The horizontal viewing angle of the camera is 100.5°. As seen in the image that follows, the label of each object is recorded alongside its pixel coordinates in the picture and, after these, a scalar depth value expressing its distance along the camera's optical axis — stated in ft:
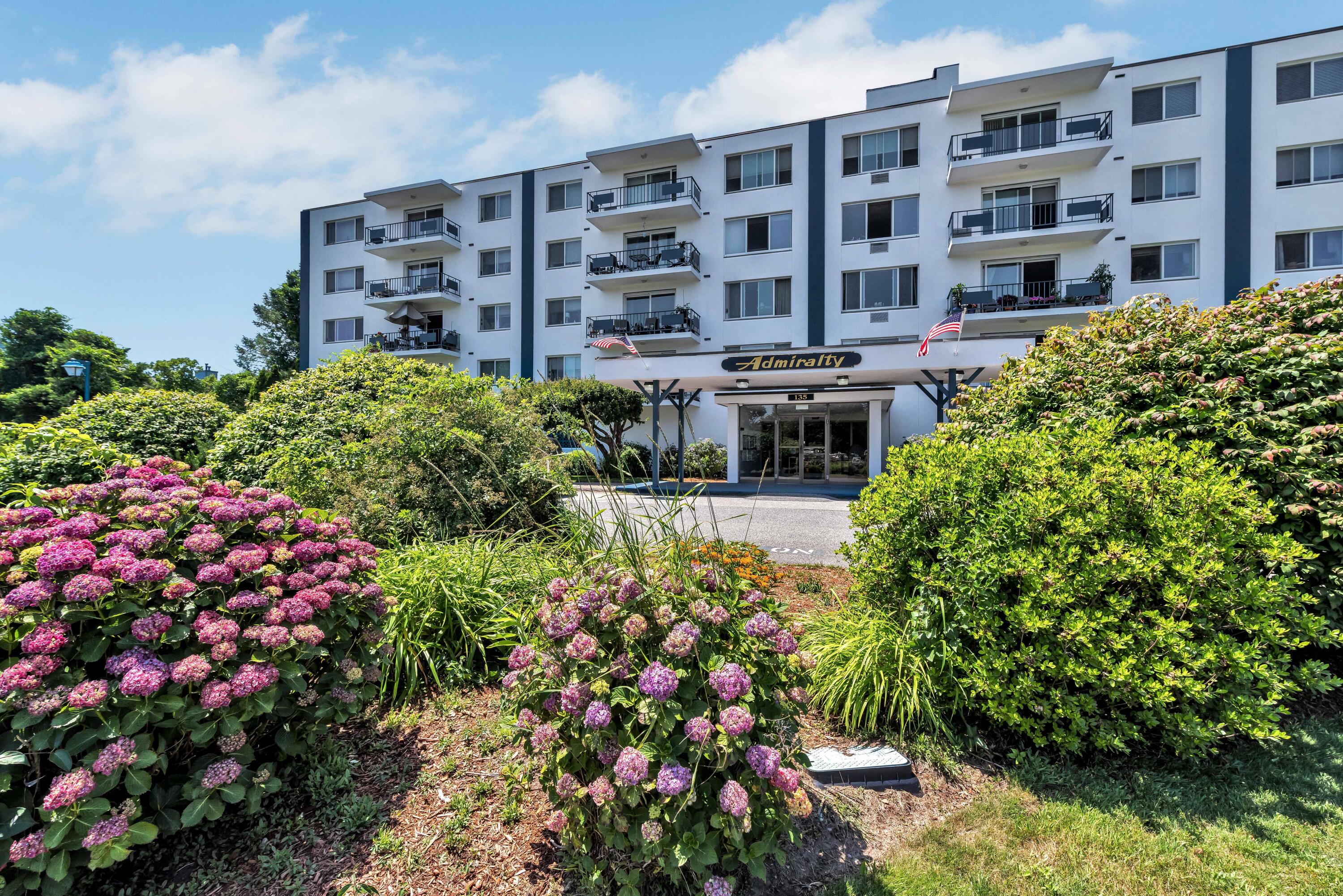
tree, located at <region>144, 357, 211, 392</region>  106.63
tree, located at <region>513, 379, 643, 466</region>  73.51
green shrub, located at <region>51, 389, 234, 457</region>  21.45
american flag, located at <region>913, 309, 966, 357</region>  49.60
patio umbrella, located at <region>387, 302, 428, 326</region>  94.68
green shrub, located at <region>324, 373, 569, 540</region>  18.11
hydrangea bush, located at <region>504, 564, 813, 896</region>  5.98
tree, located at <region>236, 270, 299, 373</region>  142.61
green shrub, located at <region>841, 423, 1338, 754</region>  8.98
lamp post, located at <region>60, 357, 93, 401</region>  74.43
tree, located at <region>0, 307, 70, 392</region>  123.44
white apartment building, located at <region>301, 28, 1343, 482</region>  62.95
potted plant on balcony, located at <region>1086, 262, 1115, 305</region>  65.21
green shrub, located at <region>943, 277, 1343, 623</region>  11.02
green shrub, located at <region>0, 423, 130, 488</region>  15.12
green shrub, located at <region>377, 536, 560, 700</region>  11.34
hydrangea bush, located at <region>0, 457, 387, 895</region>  5.91
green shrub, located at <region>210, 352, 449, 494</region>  19.43
